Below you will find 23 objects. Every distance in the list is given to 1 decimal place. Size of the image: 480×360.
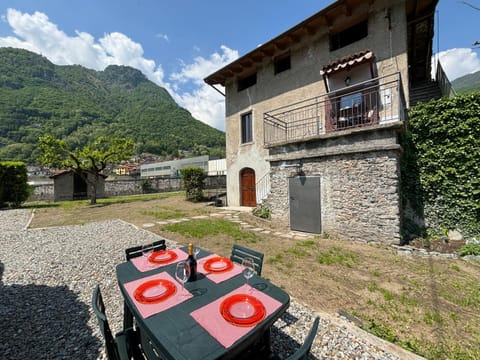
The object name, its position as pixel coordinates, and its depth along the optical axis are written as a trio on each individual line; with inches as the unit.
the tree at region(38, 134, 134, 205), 520.1
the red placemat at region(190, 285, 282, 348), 53.2
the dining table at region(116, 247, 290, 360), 50.6
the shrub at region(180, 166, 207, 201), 577.0
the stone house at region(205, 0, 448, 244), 221.3
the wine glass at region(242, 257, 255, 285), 78.2
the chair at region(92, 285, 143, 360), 60.1
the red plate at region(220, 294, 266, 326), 58.3
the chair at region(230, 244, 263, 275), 105.8
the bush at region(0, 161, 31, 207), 503.2
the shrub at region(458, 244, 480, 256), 182.7
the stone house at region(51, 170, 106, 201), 702.9
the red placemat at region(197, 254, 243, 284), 82.7
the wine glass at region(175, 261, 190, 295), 79.6
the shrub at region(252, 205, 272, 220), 314.5
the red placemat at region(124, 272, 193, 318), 63.3
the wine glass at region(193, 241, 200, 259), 101.9
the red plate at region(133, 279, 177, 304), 68.3
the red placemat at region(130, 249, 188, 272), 92.9
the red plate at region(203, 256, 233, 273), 89.3
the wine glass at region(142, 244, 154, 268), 103.2
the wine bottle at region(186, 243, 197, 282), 80.5
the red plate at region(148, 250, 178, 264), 99.1
